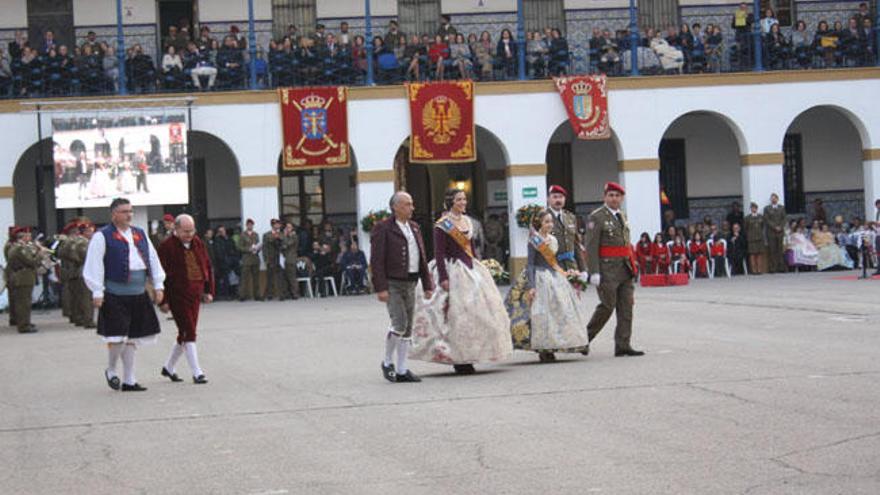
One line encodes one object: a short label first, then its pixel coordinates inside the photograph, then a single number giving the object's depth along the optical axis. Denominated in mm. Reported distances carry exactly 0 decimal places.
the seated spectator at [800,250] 35000
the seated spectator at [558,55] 34562
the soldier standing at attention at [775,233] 34906
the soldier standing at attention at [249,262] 33031
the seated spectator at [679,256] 34031
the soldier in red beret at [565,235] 15852
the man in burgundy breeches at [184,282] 14953
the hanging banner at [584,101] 34281
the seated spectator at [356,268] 33688
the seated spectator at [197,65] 33375
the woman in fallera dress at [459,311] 14281
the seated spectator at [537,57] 34688
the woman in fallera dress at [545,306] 15289
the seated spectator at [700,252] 34688
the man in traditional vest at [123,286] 14344
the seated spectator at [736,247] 35188
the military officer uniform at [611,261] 15828
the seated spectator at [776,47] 35406
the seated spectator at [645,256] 33938
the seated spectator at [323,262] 34000
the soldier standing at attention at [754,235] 34750
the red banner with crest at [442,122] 33844
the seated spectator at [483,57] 34531
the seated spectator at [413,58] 34031
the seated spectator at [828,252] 35031
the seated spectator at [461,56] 34062
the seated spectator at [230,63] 33719
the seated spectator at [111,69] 33244
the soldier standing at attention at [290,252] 33031
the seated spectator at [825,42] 35469
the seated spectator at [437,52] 34031
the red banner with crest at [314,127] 33500
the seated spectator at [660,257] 33781
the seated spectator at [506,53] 34469
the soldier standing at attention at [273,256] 33062
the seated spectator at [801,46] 35469
